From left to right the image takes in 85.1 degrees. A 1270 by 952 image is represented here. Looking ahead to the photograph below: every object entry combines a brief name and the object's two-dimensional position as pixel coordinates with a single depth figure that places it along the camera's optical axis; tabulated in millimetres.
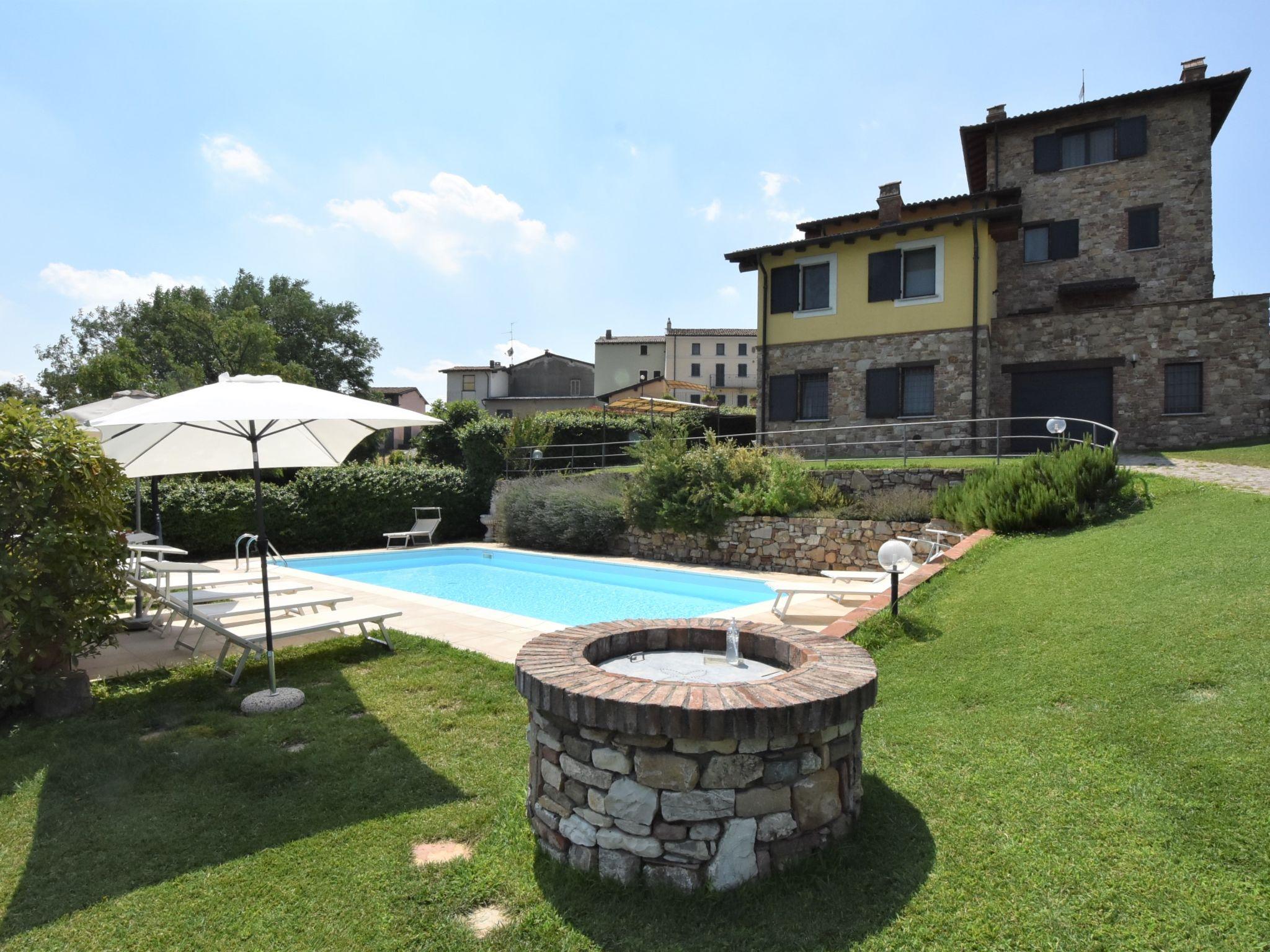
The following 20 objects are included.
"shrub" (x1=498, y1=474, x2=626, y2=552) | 15781
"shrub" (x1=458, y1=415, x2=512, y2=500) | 20250
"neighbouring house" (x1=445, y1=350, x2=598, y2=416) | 51344
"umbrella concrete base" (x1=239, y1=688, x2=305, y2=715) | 5357
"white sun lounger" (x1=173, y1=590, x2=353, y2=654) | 6777
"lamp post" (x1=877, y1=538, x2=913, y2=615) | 6582
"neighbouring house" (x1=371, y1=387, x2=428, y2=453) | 53312
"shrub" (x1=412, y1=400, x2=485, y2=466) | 22094
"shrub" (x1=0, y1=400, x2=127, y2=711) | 4906
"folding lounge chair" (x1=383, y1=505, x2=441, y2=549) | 18047
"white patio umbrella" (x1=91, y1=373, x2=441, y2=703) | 4812
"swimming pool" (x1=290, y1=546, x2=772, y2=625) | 10898
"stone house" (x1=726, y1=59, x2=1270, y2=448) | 16562
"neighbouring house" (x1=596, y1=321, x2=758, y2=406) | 62219
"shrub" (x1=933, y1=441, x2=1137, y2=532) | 9359
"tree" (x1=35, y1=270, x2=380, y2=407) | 34781
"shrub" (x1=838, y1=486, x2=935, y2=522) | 12289
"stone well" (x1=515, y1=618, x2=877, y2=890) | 2863
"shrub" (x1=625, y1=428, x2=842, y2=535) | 13547
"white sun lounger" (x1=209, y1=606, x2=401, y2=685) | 6191
